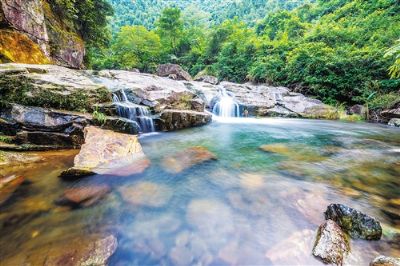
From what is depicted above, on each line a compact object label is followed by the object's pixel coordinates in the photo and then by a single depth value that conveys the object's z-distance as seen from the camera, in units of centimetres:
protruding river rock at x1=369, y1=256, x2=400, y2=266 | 177
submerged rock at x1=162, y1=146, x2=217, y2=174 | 465
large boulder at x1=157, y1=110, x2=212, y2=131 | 815
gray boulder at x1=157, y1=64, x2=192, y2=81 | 2081
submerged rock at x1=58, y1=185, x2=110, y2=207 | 316
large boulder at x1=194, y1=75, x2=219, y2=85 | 2069
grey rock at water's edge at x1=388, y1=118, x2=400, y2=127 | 1020
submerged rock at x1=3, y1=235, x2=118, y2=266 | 205
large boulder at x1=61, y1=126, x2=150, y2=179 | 403
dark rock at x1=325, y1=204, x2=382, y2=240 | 232
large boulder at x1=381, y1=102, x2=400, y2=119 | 1081
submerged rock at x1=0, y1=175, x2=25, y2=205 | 326
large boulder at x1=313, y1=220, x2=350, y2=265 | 207
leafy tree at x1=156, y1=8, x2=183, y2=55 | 3070
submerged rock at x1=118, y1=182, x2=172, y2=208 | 324
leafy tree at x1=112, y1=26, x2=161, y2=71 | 2809
